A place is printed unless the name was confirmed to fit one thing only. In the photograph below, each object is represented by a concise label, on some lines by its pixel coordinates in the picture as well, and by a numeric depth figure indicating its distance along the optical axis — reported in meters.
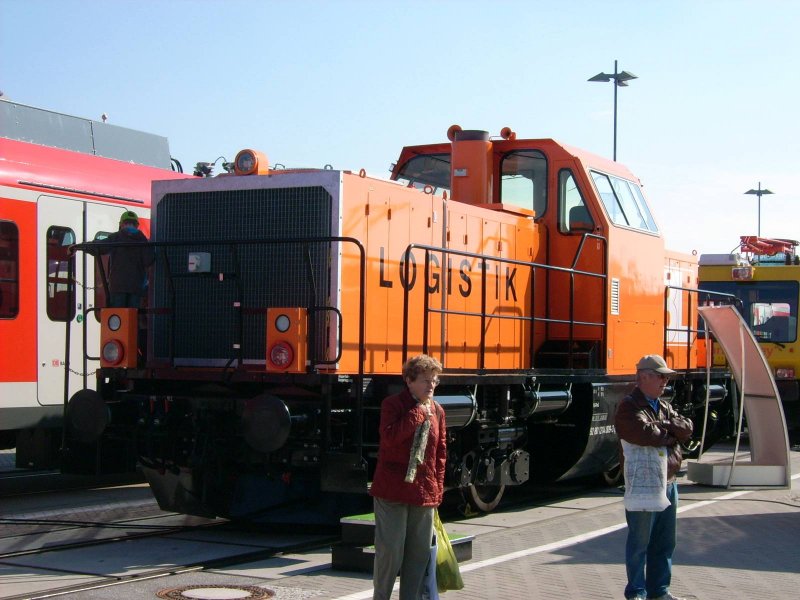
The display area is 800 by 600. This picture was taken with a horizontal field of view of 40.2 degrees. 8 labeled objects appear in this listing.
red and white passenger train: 11.88
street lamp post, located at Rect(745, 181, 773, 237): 36.50
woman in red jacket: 6.39
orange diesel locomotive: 9.03
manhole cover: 7.35
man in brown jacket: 6.96
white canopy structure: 13.50
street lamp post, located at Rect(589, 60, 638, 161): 25.00
